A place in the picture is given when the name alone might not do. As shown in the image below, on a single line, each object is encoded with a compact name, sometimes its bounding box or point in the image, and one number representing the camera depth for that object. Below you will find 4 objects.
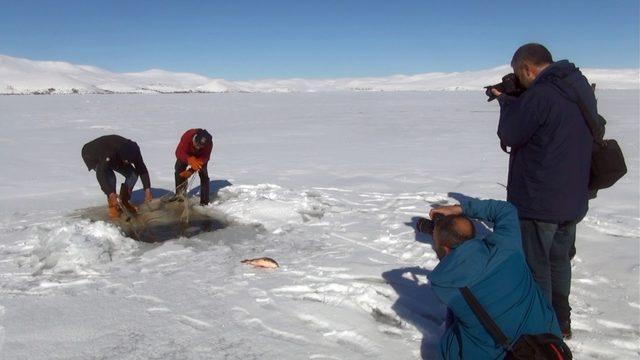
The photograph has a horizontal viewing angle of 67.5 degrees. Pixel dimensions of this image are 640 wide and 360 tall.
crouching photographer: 2.00
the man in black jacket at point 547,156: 2.50
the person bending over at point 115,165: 5.20
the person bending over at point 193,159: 5.70
